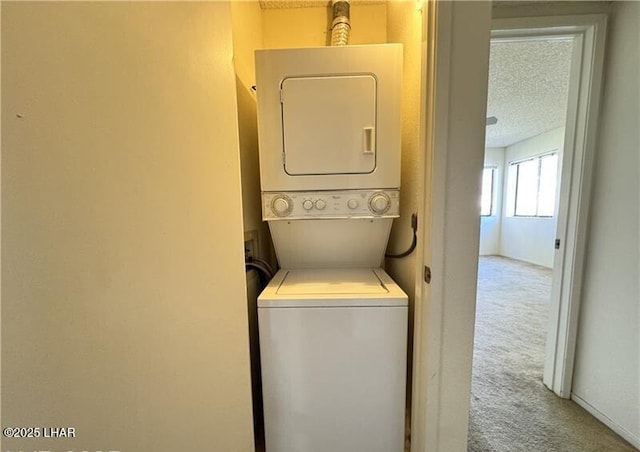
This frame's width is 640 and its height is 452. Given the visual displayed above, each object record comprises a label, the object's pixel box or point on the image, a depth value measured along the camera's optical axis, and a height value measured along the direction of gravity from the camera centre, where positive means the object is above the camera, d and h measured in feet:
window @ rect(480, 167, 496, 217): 21.18 +0.69
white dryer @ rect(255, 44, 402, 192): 3.60 +1.40
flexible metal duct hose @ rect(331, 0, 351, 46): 4.62 +3.71
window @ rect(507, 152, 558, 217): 16.53 +0.88
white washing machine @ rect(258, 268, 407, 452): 3.30 -2.53
